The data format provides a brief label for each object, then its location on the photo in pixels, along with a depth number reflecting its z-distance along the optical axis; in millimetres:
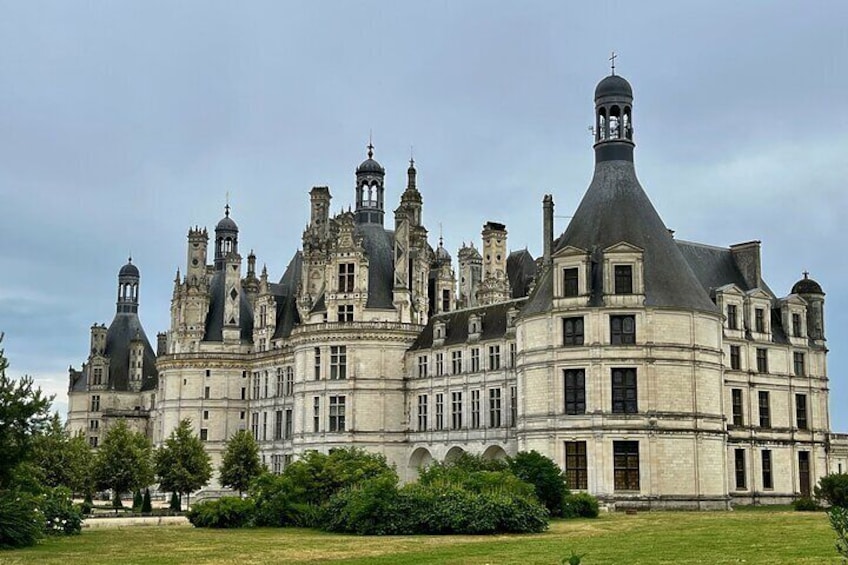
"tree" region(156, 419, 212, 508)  71250
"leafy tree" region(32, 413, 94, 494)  64438
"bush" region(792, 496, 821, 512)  49656
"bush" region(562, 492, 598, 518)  45509
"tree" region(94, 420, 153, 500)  71500
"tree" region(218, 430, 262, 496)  75250
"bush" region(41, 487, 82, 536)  37031
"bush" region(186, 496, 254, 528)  41000
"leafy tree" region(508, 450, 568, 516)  44375
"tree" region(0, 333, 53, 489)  33688
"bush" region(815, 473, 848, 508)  46438
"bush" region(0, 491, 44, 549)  32188
